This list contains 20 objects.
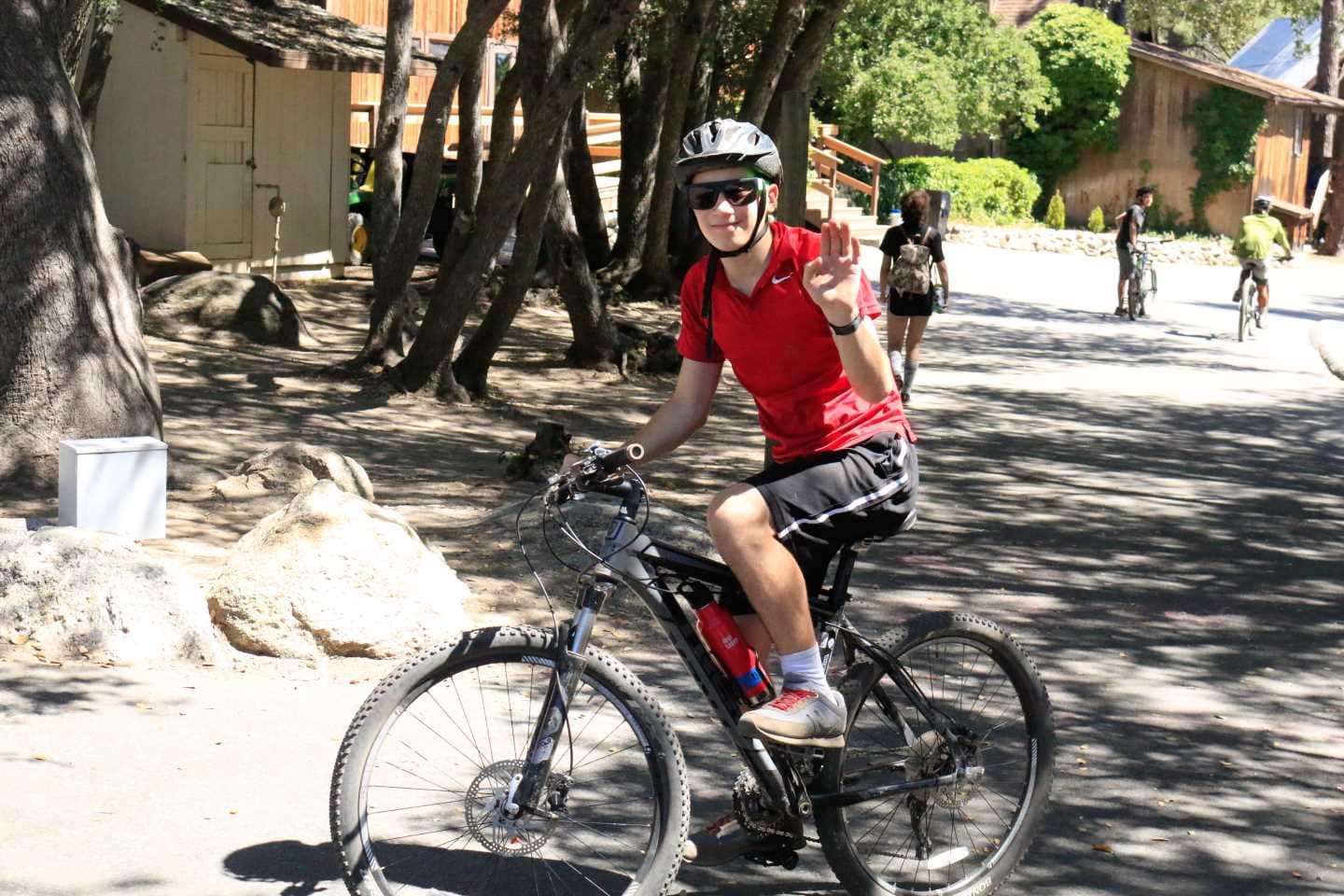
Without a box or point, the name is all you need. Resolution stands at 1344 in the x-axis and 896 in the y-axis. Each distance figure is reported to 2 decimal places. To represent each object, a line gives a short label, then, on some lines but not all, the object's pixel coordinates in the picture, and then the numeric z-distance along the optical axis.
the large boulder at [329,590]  6.46
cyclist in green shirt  22.98
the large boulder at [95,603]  6.23
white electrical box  7.47
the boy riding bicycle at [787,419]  3.90
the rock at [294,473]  9.23
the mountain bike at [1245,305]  22.70
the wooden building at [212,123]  20.95
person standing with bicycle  24.53
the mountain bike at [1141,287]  25.11
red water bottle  4.10
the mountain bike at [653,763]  3.91
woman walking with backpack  14.12
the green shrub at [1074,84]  47.34
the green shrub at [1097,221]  45.91
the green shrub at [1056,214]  46.44
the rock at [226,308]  16.97
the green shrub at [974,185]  44.00
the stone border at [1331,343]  20.42
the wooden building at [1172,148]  47.91
